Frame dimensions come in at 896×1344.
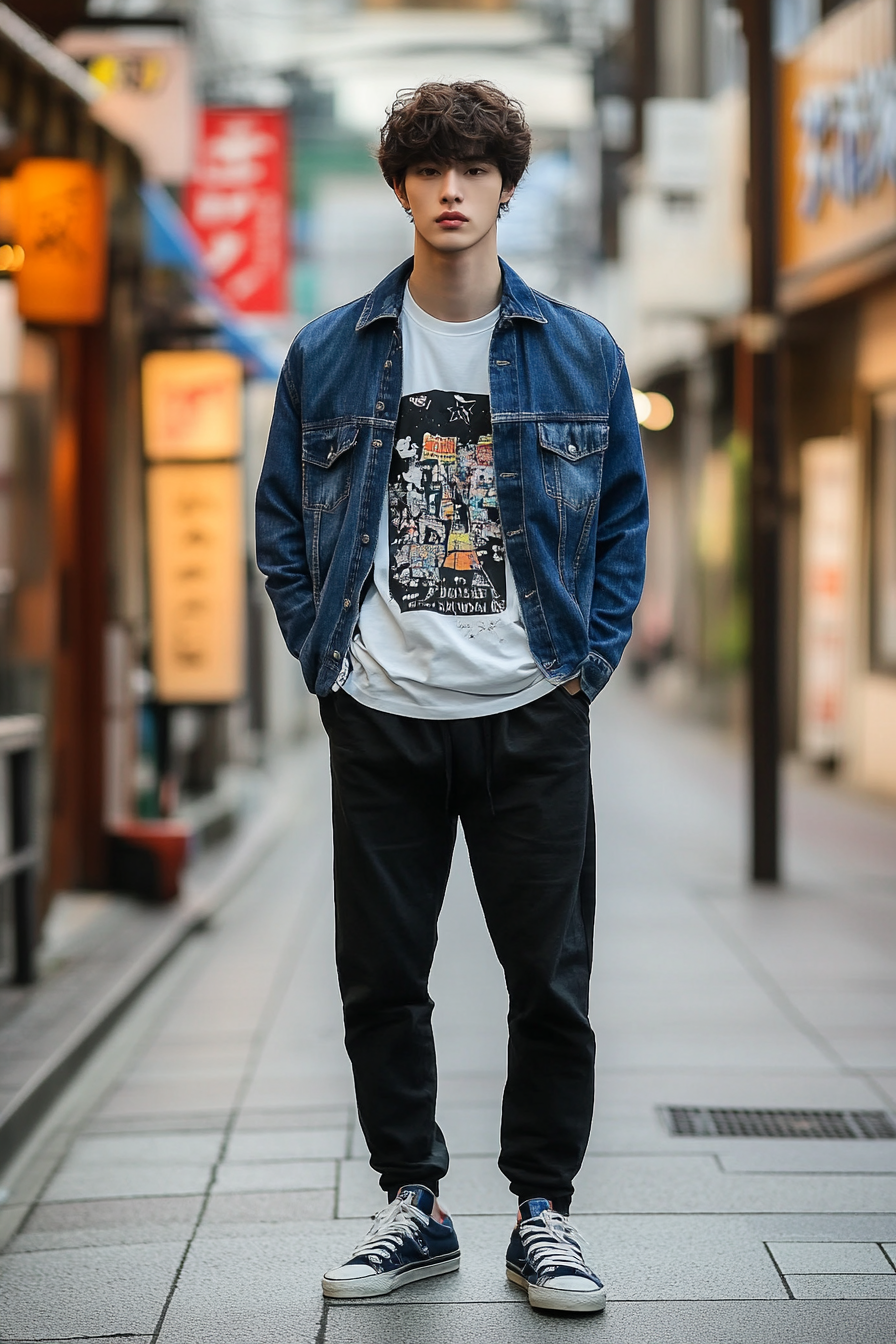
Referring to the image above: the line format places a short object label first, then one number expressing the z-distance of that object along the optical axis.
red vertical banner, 14.86
